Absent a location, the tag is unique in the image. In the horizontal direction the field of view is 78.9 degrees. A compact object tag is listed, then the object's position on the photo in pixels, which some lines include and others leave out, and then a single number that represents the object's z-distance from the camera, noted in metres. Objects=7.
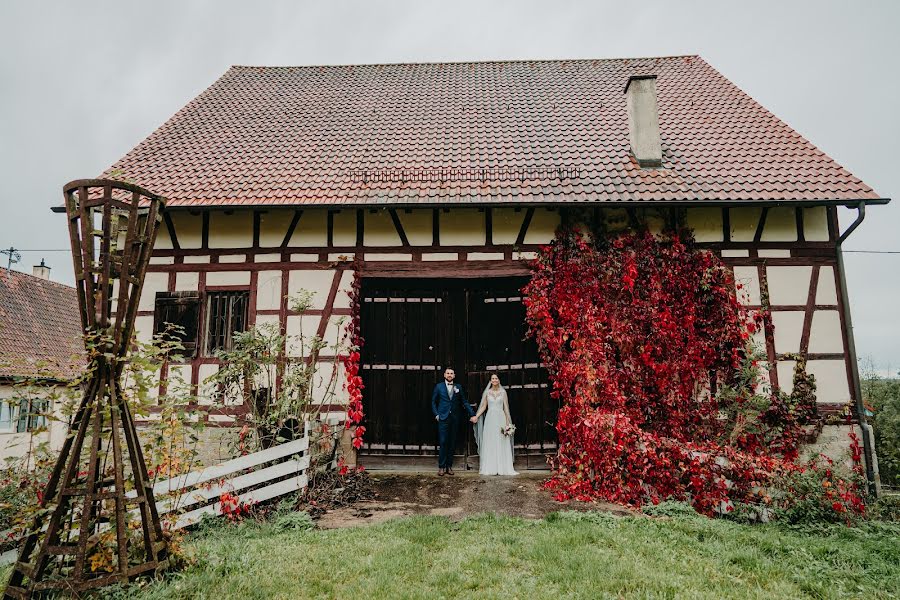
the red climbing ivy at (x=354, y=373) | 7.62
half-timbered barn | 7.91
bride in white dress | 7.91
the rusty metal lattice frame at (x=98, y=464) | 3.64
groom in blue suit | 7.87
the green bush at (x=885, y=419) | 9.73
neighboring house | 15.98
